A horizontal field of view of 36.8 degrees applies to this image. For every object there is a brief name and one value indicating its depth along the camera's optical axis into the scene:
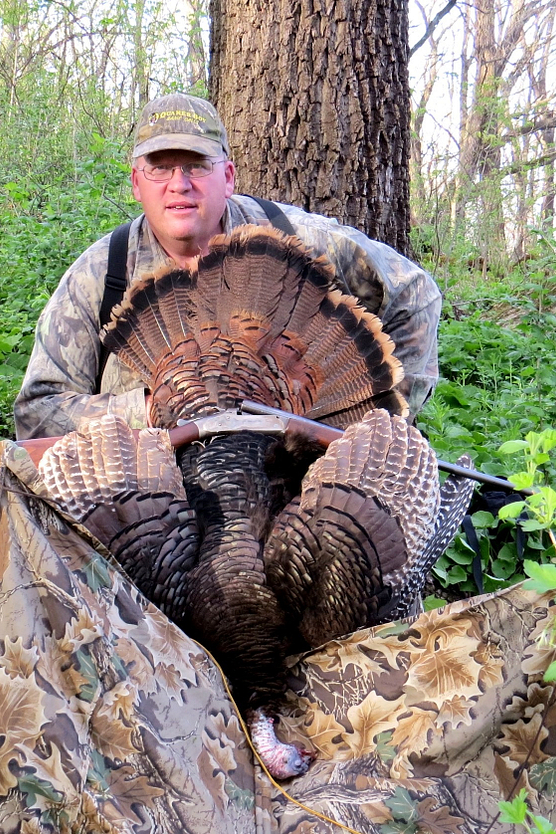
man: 3.33
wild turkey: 2.48
